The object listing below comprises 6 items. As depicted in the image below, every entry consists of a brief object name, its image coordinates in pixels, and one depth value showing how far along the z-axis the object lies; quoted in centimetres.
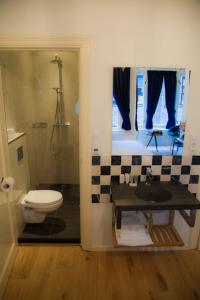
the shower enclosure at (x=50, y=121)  256
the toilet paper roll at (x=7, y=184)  174
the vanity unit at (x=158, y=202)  163
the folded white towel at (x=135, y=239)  179
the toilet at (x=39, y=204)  223
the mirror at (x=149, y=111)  183
